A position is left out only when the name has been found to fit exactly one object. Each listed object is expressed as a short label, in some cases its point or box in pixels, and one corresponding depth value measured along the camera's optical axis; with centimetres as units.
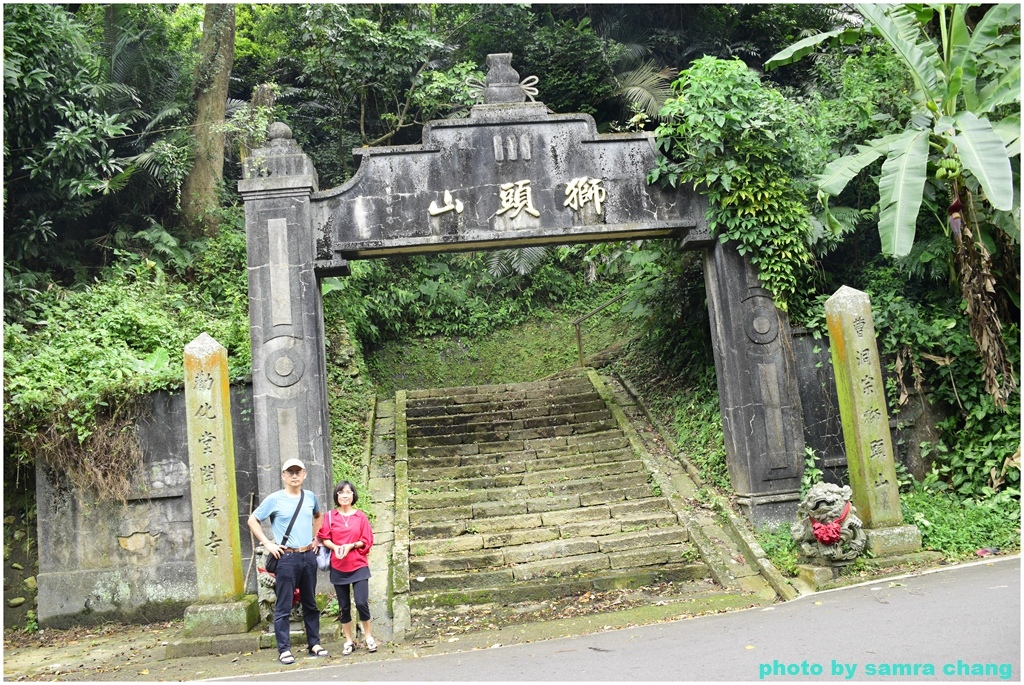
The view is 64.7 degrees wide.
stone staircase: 771
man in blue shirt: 603
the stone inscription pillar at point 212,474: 689
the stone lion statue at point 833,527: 696
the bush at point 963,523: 744
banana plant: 717
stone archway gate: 816
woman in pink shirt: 604
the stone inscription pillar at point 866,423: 729
